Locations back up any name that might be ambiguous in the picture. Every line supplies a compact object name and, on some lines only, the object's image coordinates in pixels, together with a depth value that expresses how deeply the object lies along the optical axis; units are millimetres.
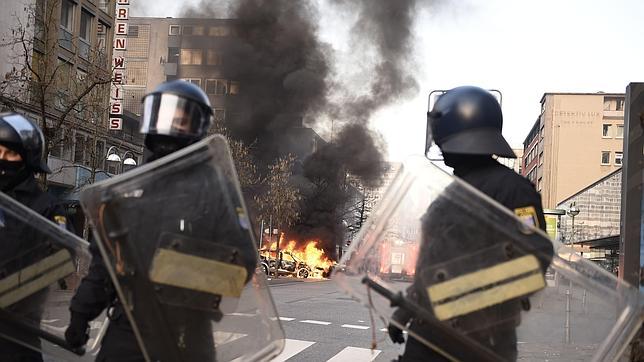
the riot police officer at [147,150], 2504
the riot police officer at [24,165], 3064
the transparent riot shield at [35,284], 2719
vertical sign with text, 25406
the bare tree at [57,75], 15267
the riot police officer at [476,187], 2172
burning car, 36688
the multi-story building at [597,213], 40644
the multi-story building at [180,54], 49062
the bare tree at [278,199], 36375
